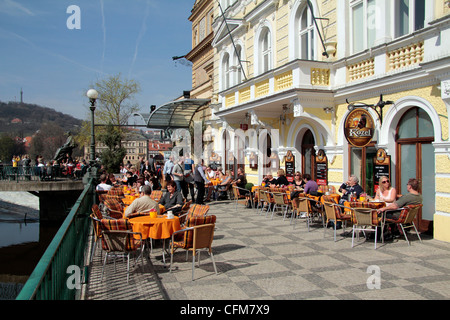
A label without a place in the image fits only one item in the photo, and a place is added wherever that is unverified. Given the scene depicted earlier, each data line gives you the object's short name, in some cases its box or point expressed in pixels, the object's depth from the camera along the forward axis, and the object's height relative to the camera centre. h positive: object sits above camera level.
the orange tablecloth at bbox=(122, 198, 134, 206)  10.18 -1.18
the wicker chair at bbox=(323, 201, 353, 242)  8.17 -1.24
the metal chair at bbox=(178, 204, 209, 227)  7.43 -1.07
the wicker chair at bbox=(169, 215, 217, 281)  5.81 -1.21
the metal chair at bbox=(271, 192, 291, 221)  10.84 -1.20
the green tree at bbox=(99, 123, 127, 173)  32.88 +0.61
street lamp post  13.79 +1.90
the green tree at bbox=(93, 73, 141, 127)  45.44 +7.24
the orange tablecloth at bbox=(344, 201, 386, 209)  7.88 -1.01
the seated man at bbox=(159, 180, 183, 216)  8.23 -0.95
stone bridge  23.50 -2.45
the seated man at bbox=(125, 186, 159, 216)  7.39 -0.94
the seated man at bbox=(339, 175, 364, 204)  9.34 -0.81
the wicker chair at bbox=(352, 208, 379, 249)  7.71 -1.25
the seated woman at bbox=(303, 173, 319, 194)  10.40 -0.83
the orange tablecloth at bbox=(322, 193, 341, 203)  9.45 -1.01
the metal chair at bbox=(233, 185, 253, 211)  14.05 -1.46
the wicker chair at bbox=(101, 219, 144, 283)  5.83 -1.25
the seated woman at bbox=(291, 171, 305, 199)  11.42 -0.76
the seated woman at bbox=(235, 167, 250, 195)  15.44 -1.01
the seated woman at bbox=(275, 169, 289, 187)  12.84 -0.78
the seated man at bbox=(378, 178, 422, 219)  7.95 -0.95
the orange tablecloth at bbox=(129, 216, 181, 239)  6.37 -1.20
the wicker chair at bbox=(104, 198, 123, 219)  8.84 -1.20
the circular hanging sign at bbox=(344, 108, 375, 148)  9.84 +0.78
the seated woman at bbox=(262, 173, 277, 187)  13.22 -0.83
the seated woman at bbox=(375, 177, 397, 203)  8.40 -0.80
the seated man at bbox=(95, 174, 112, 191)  12.72 -0.93
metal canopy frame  23.41 +3.05
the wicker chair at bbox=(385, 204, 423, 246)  7.70 -1.21
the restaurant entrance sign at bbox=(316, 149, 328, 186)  12.30 -0.36
